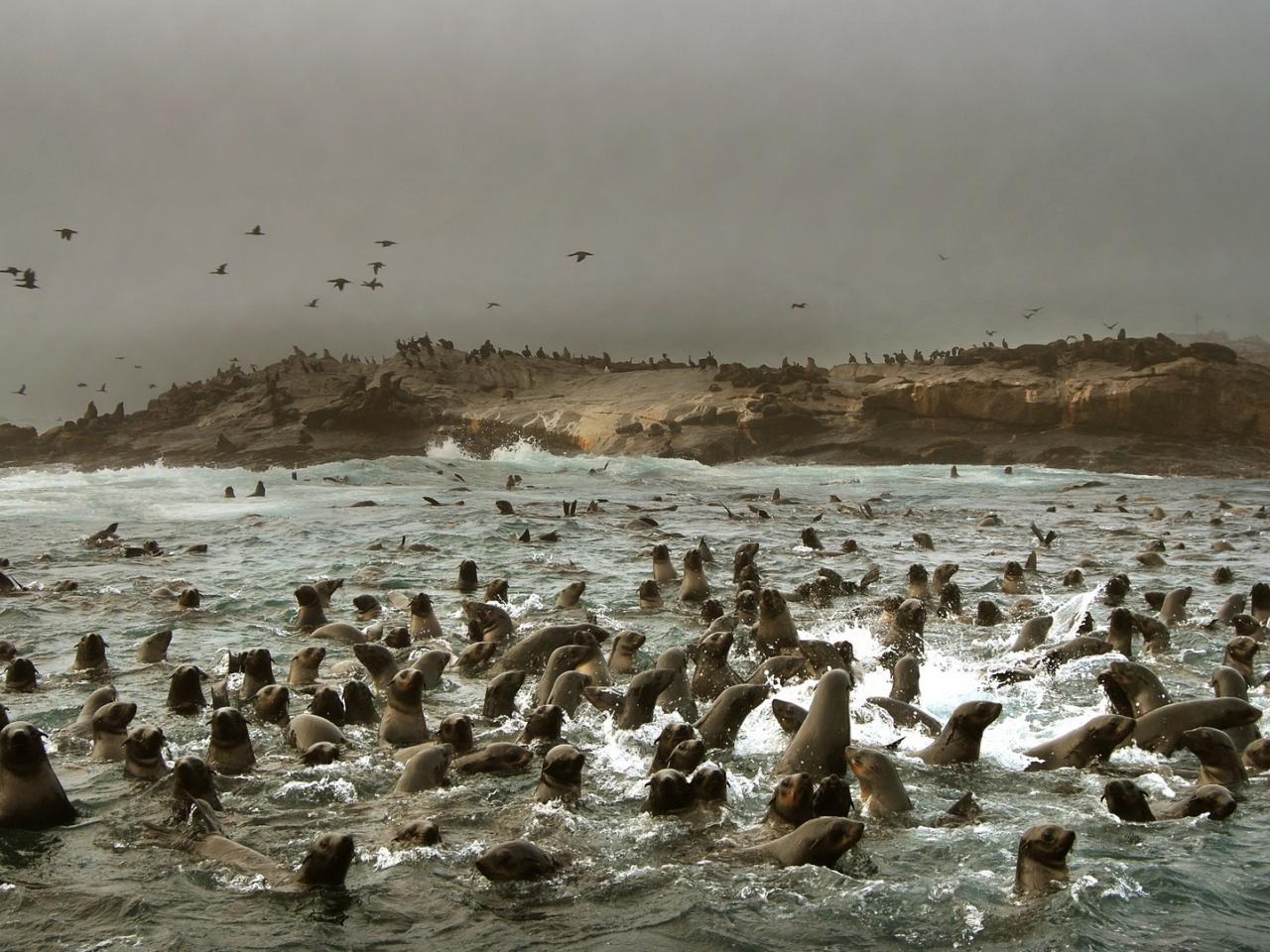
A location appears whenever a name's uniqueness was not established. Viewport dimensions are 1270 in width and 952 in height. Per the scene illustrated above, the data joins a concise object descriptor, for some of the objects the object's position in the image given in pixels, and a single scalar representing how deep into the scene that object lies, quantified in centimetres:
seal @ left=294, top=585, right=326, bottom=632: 1352
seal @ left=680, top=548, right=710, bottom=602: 1470
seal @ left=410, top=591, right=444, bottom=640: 1270
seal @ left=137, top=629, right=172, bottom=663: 1166
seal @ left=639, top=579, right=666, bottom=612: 1451
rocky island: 5381
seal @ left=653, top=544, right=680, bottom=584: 1645
